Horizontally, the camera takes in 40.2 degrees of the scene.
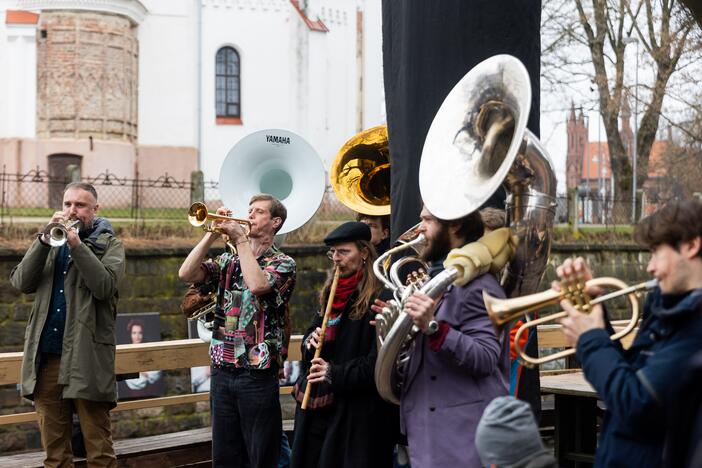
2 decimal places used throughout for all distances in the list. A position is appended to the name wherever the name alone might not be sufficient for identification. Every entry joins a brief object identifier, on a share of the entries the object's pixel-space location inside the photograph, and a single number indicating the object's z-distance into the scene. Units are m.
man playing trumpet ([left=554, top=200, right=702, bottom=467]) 2.36
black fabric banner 4.41
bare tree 22.61
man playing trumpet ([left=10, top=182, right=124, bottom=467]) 4.82
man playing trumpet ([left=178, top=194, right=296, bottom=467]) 4.51
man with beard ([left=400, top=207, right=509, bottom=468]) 3.36
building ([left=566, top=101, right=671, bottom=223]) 23.84
